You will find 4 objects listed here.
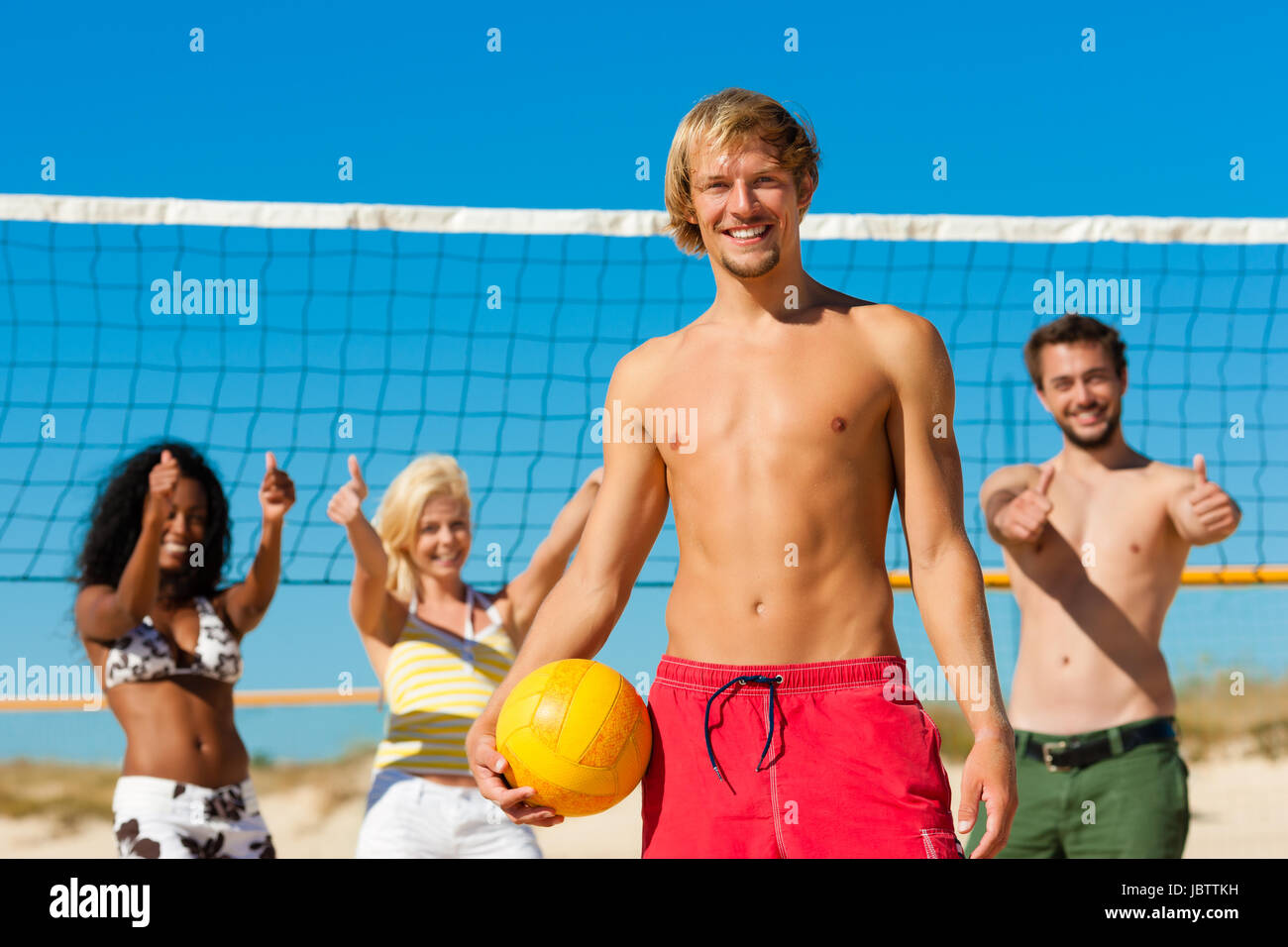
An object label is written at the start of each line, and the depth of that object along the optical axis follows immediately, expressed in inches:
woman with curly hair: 182.9
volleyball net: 262.2
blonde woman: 187.0
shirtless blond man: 98.1
